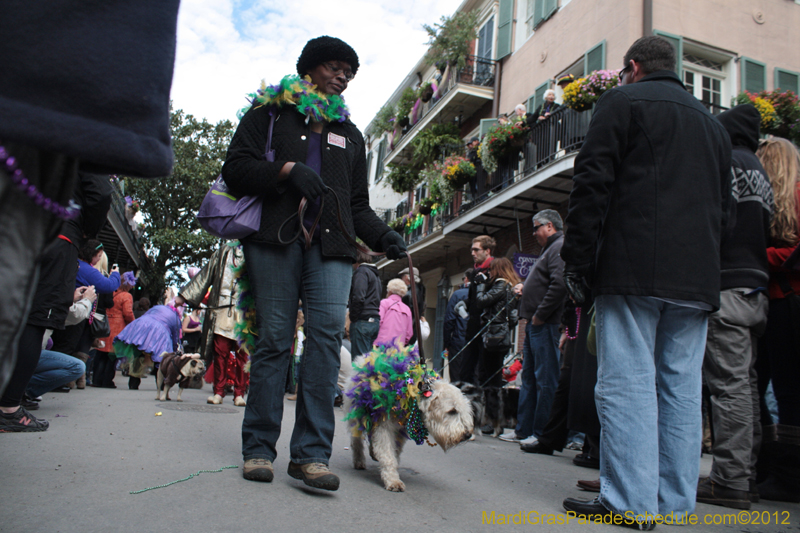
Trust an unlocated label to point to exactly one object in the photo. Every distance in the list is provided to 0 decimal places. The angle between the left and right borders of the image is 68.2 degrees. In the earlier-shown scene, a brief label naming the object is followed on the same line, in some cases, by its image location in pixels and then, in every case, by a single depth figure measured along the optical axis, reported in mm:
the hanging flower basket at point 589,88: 10938
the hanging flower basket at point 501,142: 13789
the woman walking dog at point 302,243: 2986
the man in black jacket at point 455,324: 8405
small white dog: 3273
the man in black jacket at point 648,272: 2693
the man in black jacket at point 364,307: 8297
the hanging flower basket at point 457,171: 16031
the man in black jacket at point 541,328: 5500
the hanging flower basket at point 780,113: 11086
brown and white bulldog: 7113
